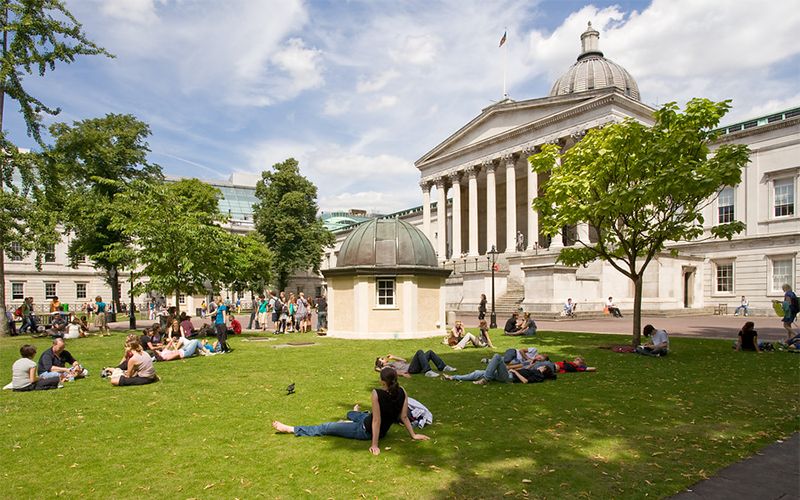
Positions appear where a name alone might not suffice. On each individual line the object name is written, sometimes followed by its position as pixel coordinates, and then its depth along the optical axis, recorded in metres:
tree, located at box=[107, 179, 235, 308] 20.02
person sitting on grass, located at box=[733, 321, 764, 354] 14.82
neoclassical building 32.94
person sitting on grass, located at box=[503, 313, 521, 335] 19.97
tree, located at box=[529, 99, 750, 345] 13.66
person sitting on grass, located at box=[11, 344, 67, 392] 10.04
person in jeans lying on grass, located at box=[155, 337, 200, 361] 14.74
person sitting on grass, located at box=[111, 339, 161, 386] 10.59
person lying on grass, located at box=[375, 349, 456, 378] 11.35
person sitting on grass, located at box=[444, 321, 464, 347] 16.58
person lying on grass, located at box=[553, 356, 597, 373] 11.53
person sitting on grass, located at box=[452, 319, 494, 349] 16.25
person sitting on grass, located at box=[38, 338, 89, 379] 10.84
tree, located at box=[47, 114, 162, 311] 25.25
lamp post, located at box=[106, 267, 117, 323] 35.38
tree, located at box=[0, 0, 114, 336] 22.09
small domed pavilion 19.36
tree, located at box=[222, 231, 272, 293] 23.12
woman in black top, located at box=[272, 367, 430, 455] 6.39
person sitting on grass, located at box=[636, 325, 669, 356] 13.97
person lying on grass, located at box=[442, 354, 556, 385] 10.23
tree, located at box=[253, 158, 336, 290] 49.38
